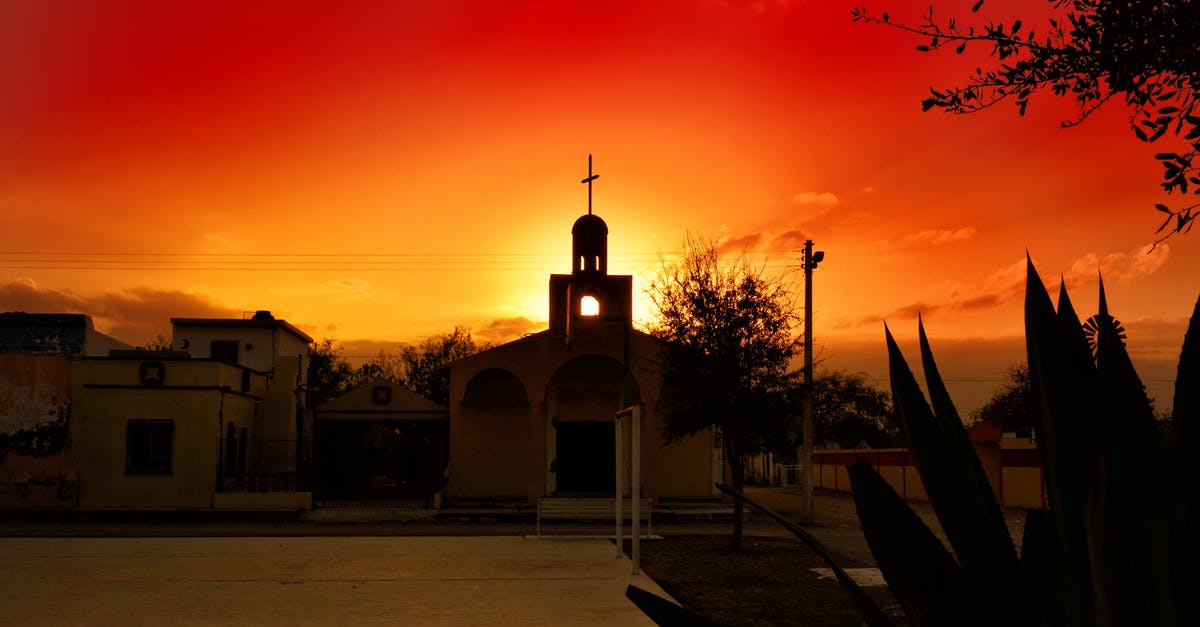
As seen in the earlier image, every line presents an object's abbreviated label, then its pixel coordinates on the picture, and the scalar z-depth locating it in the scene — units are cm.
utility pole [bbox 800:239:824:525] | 2570
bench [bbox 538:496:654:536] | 2656
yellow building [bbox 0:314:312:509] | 3027
